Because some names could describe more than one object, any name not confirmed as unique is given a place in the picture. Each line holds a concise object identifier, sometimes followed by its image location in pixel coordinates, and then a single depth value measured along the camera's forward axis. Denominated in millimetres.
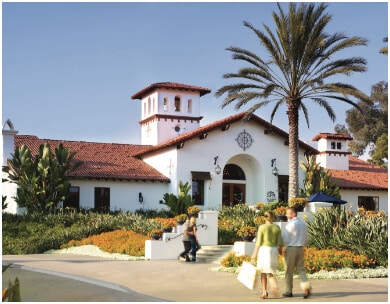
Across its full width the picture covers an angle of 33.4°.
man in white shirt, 11938
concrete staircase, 20438
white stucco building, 33250
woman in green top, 11781
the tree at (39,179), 29484
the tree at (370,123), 62625
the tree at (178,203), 31891
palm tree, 28750
